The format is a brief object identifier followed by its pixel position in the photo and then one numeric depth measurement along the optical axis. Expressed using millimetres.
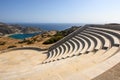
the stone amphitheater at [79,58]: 3224
